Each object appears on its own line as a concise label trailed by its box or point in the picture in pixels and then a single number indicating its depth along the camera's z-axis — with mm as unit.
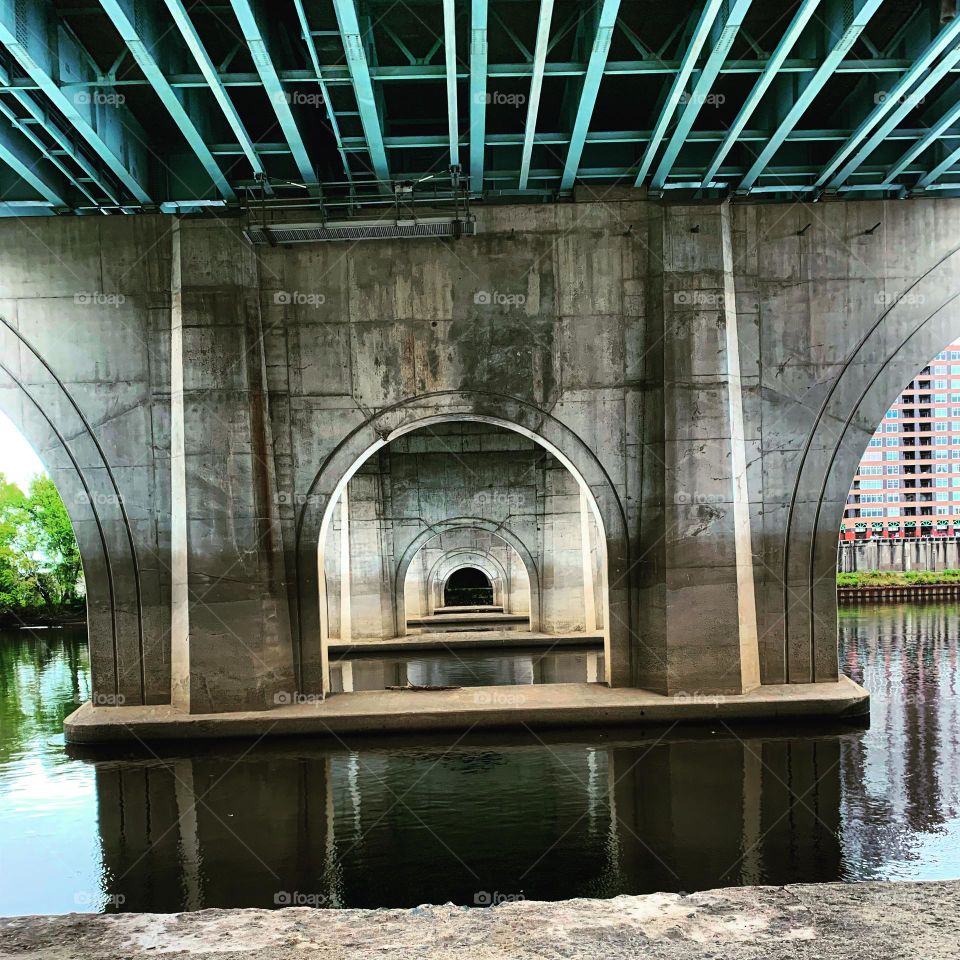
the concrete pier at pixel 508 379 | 12617
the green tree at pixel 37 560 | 41688
